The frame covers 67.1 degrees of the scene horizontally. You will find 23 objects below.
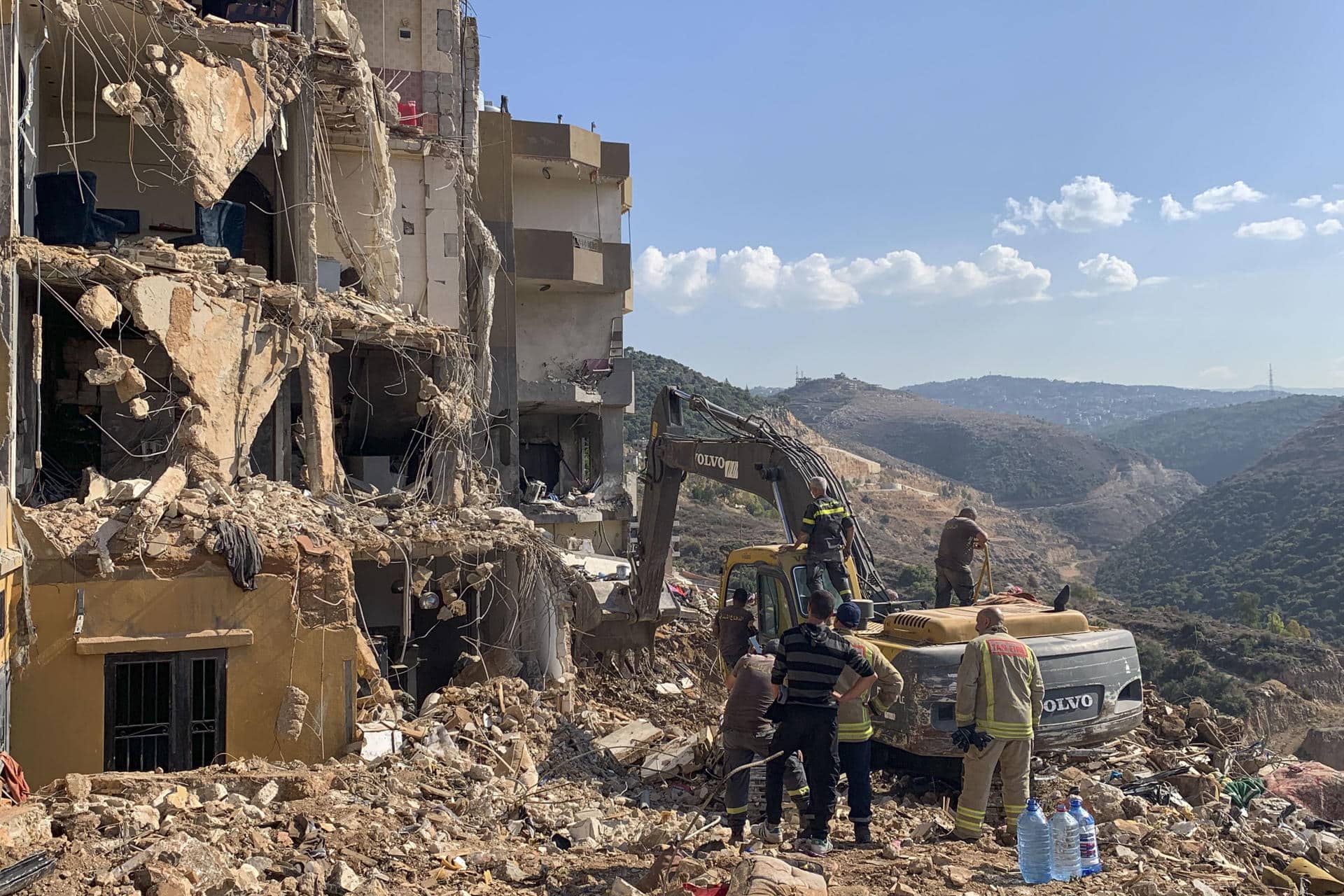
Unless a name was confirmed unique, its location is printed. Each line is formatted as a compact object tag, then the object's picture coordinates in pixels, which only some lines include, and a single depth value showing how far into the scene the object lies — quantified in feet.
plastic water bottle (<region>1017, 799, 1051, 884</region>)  20.57
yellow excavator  27.04
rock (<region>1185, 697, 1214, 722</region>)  36.88
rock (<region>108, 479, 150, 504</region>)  32.01
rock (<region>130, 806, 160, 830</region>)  21.43
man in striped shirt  22.31
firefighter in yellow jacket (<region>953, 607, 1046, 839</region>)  23.47
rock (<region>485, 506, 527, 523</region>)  42.16
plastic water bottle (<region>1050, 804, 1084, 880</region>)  20.67
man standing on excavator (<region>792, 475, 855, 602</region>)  31.73
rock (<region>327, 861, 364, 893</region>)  19.76
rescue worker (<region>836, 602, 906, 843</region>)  23.54
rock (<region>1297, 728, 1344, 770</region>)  63.41
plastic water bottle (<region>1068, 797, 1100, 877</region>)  21.08
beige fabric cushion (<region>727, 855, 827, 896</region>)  17.49
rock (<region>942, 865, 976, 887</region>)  20.12
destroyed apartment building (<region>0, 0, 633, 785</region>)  29.73
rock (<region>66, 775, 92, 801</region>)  23.34
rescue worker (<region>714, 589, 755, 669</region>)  32.96
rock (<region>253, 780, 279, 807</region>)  25.01
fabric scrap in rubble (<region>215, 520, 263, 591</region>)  30.22
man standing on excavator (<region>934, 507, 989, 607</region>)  36.86
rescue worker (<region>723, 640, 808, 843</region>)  23.49
